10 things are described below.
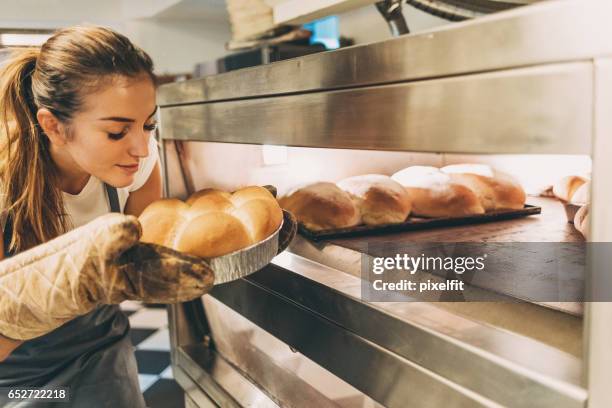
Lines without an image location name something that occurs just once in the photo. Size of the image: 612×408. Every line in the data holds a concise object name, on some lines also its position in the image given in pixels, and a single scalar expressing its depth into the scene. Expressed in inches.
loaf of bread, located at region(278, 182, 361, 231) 47.1
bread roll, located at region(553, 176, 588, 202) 50.0
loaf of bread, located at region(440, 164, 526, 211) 50.0
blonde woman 39.6
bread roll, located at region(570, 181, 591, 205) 45.8
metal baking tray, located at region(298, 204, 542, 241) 46.3
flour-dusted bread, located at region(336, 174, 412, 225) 48.7
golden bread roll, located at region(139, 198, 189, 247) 33.4
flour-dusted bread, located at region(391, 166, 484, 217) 49.3
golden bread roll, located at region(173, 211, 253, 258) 30.6
